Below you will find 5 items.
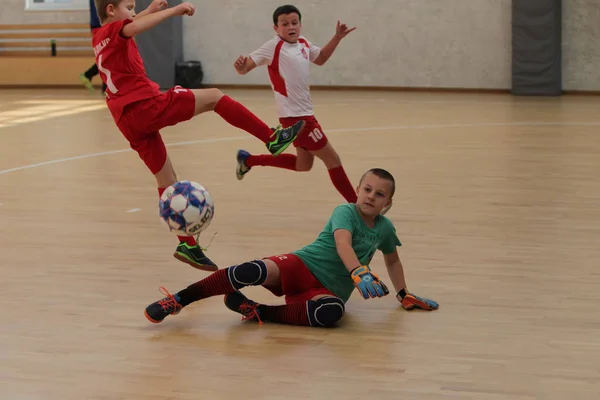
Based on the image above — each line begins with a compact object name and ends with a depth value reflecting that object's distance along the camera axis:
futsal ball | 8.73
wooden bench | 34.21
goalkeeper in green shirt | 7.81
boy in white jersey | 12.50
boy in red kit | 9.50
